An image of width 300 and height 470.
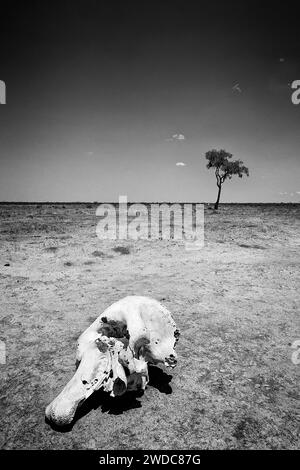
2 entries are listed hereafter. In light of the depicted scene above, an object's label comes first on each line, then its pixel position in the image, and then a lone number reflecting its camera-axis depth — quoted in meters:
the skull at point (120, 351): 3.23
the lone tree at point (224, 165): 39.28
